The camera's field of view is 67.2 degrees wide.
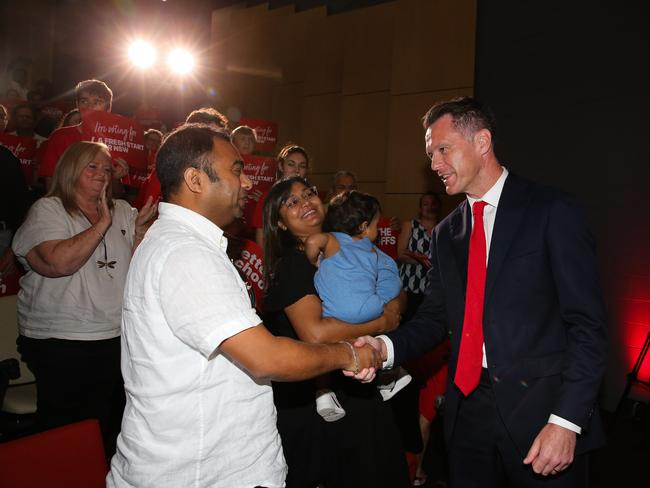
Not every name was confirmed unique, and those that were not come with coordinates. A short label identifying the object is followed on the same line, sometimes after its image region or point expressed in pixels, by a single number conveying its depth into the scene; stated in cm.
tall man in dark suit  158
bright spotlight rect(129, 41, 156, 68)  1031
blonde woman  246
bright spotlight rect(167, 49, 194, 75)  1029
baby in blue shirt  236
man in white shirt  124
